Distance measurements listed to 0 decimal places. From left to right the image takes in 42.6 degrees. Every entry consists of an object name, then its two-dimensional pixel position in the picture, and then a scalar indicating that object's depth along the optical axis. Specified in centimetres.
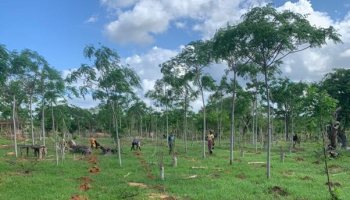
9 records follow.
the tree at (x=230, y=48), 2388
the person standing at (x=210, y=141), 3646
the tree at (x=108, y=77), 2852
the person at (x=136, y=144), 4383
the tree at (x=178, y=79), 3622
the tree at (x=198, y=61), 3334
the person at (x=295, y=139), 5081
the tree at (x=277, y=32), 2202
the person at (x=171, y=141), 3762
